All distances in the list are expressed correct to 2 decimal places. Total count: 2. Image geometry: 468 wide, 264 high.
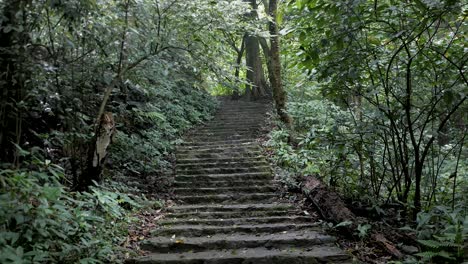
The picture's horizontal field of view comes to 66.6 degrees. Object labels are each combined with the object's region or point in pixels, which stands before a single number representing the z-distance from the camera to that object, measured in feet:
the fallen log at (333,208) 14.44
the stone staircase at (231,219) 14.83
